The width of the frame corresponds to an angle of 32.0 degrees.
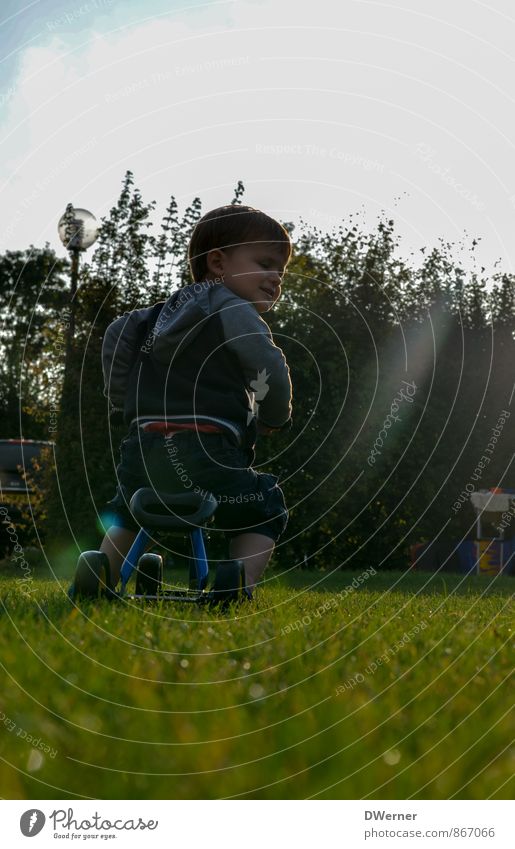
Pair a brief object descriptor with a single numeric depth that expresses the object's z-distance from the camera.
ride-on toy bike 3.48
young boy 3.74
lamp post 9.36
